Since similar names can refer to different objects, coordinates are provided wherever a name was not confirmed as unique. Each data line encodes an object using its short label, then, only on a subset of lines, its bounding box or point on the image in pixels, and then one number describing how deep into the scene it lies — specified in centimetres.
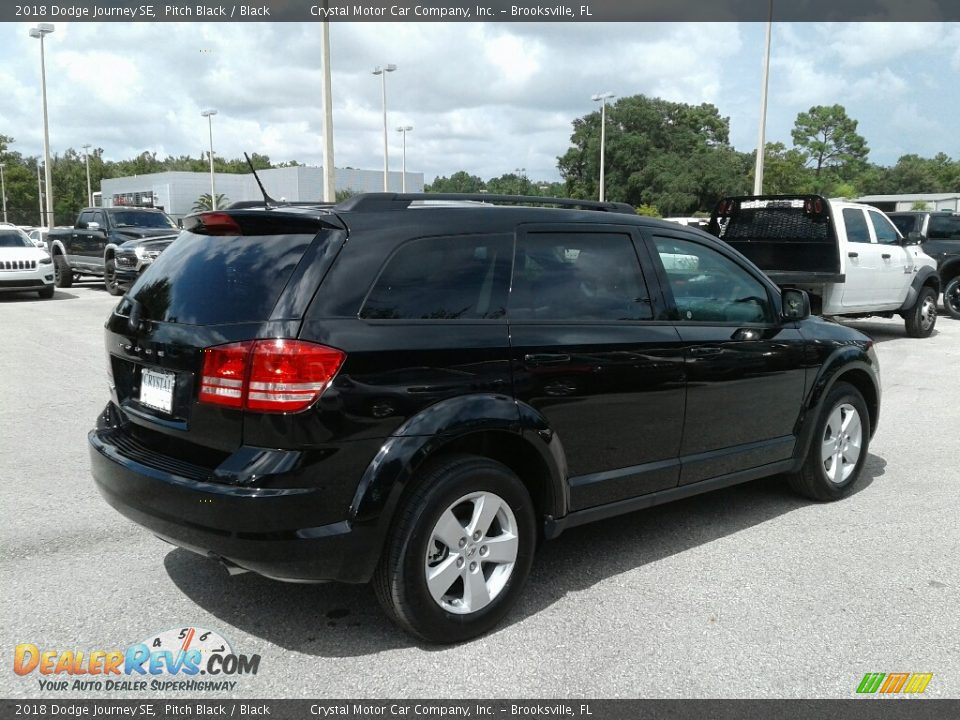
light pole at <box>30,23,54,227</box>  3341
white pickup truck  1124
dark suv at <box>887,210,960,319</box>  1636
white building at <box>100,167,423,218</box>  8181
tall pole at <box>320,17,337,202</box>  1719
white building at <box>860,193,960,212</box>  6623
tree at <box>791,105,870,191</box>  9675
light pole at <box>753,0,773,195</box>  2378
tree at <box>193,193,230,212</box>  7931
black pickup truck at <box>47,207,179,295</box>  1975
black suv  306
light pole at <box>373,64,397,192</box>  3434
